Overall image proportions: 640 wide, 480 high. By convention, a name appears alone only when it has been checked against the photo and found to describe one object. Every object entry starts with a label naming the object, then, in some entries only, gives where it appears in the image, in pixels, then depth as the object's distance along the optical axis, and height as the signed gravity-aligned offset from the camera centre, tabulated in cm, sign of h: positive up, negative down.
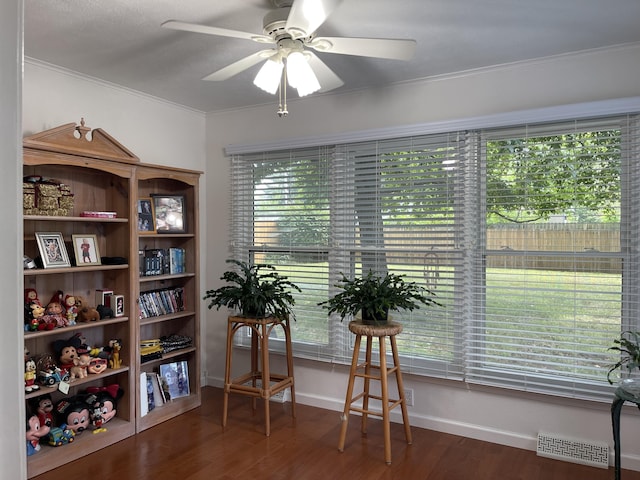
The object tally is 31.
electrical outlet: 348 -117
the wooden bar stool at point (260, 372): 336 -101
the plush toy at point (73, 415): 301 -113
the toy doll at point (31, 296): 282 -35
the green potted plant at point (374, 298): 306 -40
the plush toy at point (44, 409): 287 -105
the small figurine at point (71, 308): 304 -46
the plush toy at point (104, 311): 323 -50
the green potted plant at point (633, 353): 235 -59
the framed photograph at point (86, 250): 311 -9
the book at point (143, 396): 342 -116
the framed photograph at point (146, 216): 353 +16
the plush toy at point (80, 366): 303 -83
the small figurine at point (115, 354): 329 -81
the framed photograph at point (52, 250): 288 -8
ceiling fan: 200 +86
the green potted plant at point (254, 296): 343 -43
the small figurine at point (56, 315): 292 -48
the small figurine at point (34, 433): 274 -114
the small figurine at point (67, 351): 303 -73
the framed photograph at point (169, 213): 370 +19
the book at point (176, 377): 375 -112
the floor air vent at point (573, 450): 287 -132
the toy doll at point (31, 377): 272 -81
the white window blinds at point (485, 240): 291 -3
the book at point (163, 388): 365 -117
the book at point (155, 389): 359 -115
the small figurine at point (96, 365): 312 -85
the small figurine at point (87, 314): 314 -51
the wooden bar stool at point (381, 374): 294 -89
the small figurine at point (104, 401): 315 -111
